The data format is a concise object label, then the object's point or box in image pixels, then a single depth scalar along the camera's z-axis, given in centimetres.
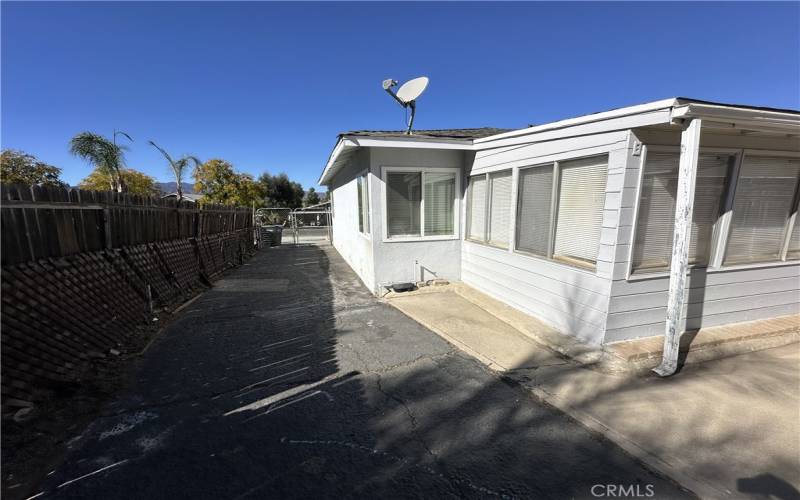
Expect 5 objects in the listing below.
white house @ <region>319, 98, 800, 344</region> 352
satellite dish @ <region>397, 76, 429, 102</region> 627
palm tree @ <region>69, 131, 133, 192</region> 1253
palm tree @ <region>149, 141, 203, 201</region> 1789
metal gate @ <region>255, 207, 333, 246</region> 1705
